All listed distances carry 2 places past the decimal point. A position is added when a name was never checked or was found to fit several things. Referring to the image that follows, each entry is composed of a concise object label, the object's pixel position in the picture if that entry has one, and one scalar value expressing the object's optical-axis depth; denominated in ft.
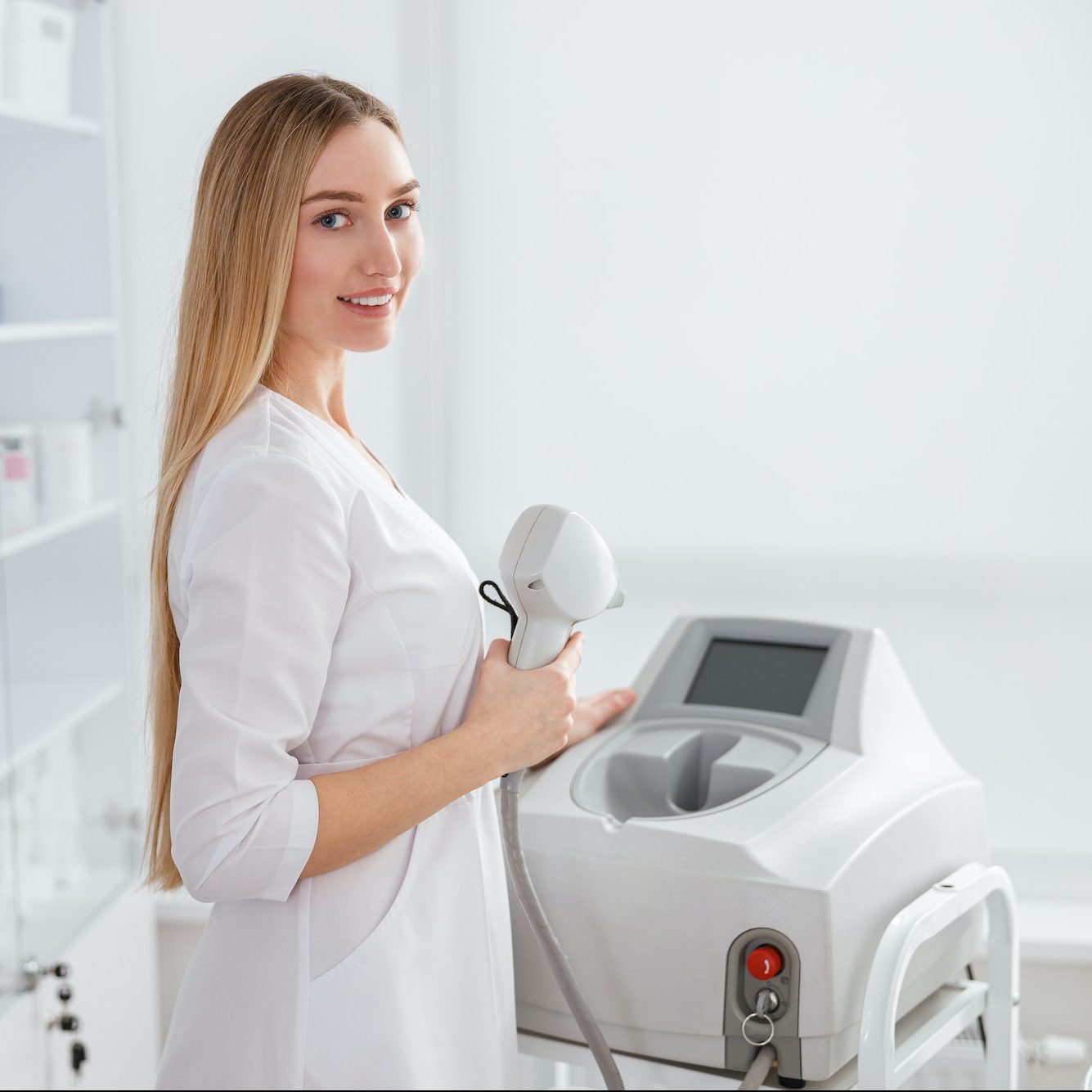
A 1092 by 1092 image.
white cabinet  6.55
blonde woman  3.14
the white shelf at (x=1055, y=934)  6.53
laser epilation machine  3.62
